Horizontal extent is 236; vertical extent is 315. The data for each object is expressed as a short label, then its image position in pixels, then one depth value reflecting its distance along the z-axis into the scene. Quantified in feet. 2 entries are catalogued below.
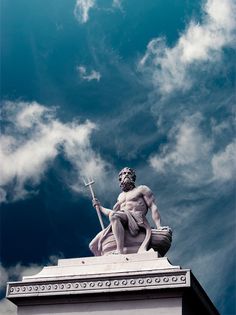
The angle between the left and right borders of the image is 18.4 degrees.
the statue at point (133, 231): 64.23
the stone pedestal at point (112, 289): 57.57
